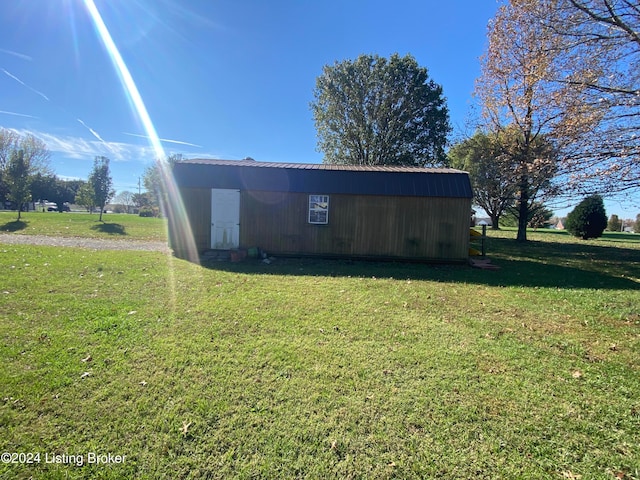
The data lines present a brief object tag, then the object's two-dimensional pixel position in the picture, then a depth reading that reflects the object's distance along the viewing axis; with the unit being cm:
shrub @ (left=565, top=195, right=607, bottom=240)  1831
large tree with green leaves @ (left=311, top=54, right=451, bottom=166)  1984
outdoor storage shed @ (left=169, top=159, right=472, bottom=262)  1040
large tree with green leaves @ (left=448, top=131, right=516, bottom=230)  1506
